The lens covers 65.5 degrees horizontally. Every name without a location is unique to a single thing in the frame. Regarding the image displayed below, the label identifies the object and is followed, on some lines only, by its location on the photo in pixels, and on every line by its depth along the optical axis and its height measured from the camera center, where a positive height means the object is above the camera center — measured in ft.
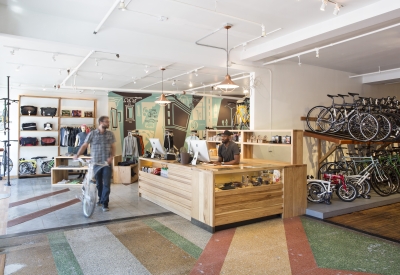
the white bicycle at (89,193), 17.57 -3.38
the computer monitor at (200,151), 17.30 -0.96
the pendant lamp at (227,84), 17.52 +2.84
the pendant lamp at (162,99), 26.53 +2.98
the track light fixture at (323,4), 13.21 +5.56
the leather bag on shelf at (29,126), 34.43 +0.81
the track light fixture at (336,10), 13.95 +5.58
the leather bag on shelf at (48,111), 35.35 +2.55
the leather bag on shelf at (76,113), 36.76 +2.43
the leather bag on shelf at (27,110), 34.36 +2.58
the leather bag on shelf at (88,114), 37.37 +2.35
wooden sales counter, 15.58 -3.30
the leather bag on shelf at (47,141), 35.29 -0.87
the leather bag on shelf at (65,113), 36.45 +2.42
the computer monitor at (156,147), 21.85 -0.95
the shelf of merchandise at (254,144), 18.47 -0.65
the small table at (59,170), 28.86 -3.39
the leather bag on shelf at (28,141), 34.32 -0.85
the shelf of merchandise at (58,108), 34.73 +3.00
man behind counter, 19.24 -1.01
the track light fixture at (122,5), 12.84 +5.33
